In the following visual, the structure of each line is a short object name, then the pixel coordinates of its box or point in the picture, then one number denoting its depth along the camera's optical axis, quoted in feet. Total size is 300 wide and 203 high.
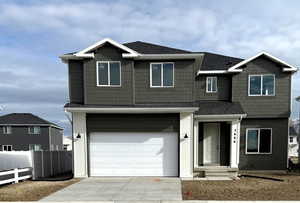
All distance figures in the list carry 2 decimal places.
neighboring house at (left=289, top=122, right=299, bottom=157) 122.11
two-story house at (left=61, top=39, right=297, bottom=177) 35.58
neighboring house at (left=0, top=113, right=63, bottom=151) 105.19
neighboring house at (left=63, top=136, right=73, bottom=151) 158.24
